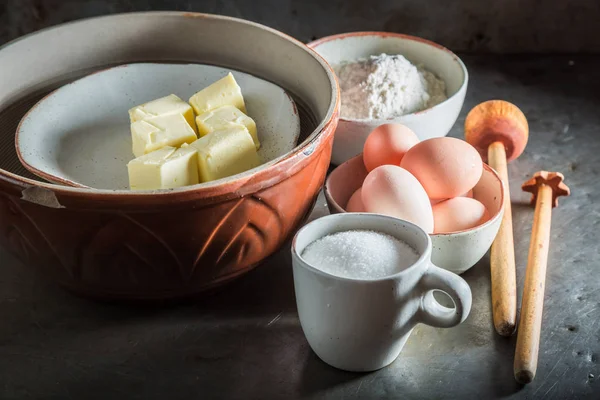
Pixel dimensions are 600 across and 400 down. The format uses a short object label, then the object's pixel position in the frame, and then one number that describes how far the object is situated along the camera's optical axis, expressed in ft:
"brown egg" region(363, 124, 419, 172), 3.04
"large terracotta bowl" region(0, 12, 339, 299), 2.36
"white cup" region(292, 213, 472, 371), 2.30
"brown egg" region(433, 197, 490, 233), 2.86
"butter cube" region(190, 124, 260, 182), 2.82
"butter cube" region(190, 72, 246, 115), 3.20
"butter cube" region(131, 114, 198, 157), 3.01
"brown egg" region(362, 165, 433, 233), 2.70
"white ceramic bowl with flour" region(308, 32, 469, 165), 3.49
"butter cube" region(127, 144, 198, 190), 2.77
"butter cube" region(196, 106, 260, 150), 3.09
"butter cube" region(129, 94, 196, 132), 3.14
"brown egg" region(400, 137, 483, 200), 2.84
